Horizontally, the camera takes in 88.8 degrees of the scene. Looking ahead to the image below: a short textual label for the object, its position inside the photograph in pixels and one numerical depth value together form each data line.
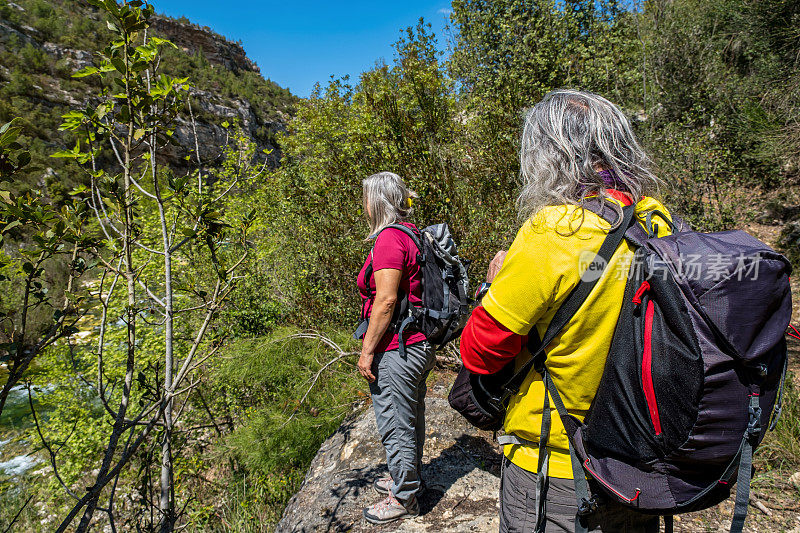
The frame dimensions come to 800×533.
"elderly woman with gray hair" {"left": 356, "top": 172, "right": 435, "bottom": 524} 1.99
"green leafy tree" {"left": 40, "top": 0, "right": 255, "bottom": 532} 1.37
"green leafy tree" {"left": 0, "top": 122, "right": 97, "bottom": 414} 1.23
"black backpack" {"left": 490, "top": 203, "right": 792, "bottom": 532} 0.88
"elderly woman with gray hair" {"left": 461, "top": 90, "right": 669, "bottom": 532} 1.04
